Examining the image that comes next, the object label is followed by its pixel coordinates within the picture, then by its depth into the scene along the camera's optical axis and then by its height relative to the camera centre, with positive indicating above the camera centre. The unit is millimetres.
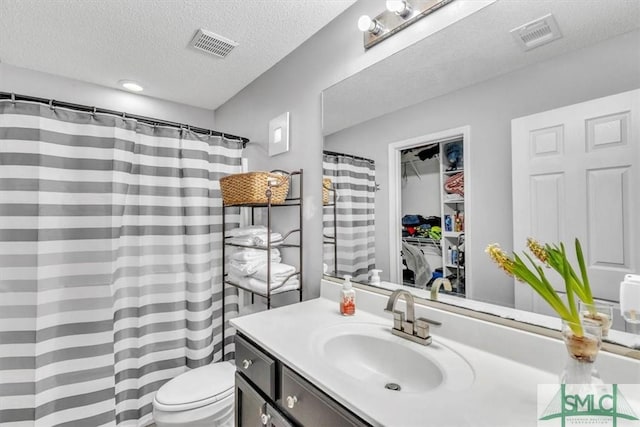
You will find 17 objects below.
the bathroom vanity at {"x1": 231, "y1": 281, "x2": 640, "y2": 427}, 668 -432
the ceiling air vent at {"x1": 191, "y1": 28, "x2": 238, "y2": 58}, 1585 +973
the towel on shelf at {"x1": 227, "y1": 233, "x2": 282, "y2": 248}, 1698 -138
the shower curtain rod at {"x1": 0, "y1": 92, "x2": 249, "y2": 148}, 1451 +589
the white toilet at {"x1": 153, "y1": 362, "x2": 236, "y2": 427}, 1329 -856
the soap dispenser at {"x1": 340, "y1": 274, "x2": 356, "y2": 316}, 1270 -365
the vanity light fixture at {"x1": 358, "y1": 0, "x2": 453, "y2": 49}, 1132 +804
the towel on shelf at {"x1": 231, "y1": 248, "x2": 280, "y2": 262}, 1713 -226
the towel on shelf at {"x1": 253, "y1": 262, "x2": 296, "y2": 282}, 1609 -310
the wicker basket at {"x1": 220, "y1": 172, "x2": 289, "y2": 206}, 1557 +156
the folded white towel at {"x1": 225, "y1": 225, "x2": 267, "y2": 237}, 1778 -90
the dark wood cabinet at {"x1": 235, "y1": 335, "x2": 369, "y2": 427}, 770 -555
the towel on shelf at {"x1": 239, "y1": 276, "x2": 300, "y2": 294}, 1601 -384
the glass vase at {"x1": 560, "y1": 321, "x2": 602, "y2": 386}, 607 -291
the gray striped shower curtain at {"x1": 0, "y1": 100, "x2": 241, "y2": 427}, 1460 -255
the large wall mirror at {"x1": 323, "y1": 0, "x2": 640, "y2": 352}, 790 +313
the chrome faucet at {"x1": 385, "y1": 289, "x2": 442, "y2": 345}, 995 -377
